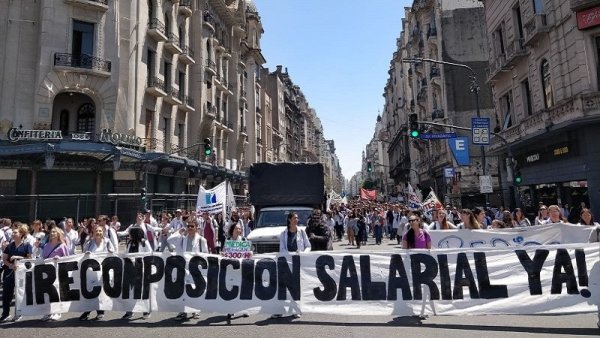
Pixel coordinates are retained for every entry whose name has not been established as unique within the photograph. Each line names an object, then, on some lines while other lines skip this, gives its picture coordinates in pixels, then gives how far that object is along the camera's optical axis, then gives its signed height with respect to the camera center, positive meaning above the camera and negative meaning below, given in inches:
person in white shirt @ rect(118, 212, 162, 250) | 526.3 -12.9
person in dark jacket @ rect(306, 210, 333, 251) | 366.3 -14.6
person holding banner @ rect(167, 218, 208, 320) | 321.1 -17.2
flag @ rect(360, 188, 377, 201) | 1558.8 +87.3
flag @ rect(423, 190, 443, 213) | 746.1 +22.6
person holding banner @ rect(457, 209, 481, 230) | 379.3 -6.6
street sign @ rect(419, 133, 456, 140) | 804.0 +158.5
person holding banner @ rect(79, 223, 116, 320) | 320.2 -16.1
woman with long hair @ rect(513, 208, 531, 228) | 446.3 -8.0
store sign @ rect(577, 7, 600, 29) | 657.0 +313.1
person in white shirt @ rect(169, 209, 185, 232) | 562.6 -0.8
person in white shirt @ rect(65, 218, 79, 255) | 377.7 -12.1
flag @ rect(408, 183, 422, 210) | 818.8 +28.3
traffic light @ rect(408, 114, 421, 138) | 748.6 +162.2
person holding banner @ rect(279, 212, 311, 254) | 315.3 -16.3
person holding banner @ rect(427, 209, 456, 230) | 398.0 -7.0
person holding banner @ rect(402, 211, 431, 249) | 311.0 -16.5
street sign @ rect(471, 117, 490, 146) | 717.9 +145.0
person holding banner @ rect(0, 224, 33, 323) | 297.4 -25.6
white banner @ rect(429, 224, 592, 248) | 364.8 -21.1
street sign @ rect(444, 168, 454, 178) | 1177.5 +122.1
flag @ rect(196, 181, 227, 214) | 593.9 +28.8
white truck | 643.5 +52.9
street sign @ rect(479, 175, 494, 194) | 698.2 +51.0
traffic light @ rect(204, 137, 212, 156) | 914.7 +168.1
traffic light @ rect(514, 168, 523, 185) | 677.9 +59.5
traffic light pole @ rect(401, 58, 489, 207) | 761.3 +243.3
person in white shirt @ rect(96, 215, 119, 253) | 387.2 -7.7
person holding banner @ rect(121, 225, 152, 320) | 335.0 -15.3
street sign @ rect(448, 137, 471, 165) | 863.7 +138.3
